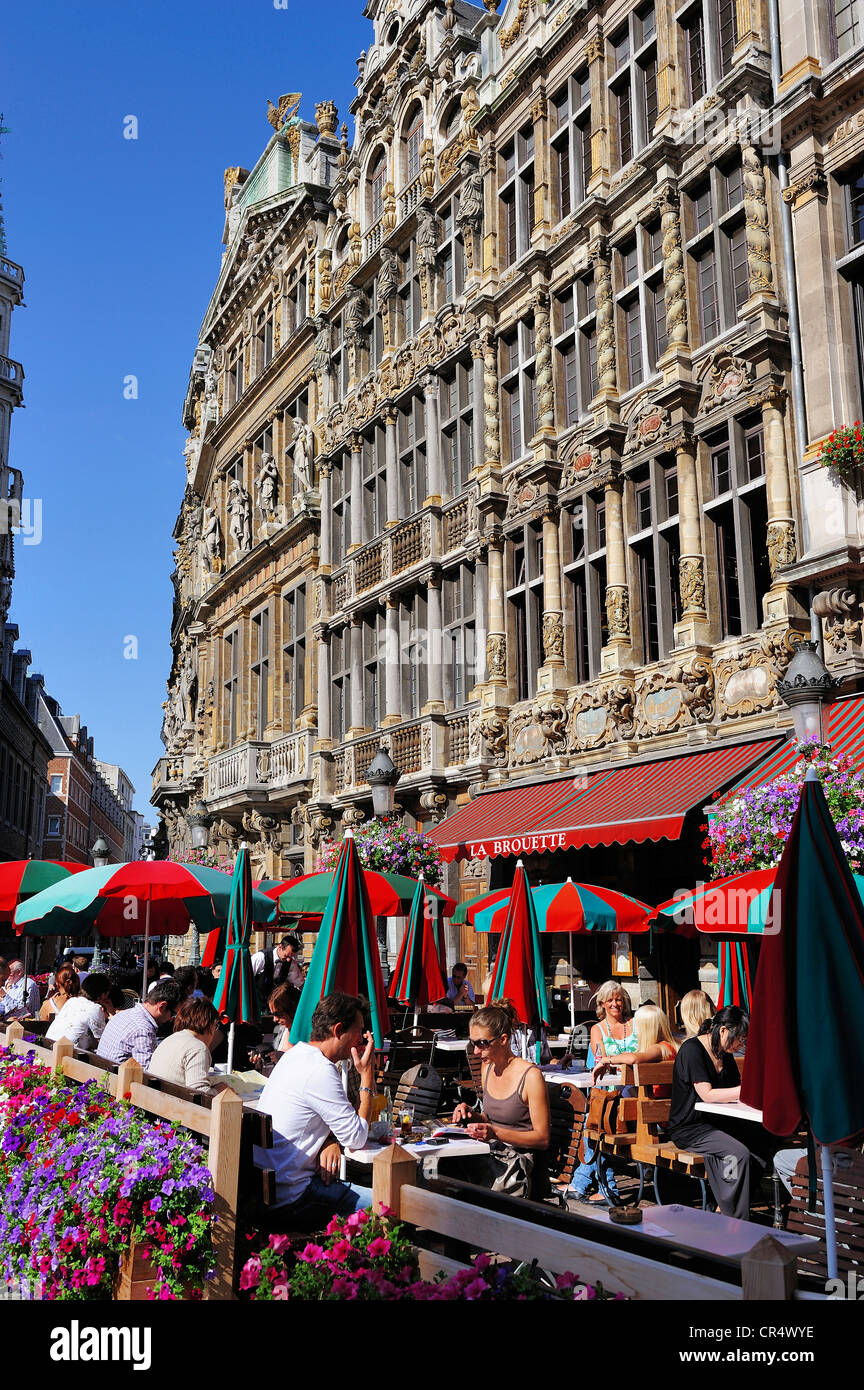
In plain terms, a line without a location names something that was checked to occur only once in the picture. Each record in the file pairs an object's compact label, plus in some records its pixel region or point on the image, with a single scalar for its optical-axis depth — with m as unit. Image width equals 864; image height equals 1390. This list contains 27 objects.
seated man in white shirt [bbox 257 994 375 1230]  5.60
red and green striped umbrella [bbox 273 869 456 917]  15.23
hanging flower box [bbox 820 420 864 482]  12.88
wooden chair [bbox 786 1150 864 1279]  5.26
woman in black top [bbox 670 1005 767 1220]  7.51
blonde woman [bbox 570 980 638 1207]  10.38
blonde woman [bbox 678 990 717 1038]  9.60
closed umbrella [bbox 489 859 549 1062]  11.09
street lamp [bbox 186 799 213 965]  34.12
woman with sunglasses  7.00
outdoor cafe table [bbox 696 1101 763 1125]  7.86
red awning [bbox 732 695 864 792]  11.94
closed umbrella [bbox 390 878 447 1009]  14.04
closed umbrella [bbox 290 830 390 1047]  9.66
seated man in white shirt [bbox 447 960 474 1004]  17.62
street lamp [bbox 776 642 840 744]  11.42
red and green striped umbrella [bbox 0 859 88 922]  15.15
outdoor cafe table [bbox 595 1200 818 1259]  5.04
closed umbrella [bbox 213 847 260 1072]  11.41
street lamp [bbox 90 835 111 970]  24.33
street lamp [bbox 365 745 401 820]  19.11
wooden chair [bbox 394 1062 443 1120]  8.92
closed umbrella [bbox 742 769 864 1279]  4.76
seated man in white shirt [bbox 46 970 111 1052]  10.63
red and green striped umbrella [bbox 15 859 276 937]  12.12
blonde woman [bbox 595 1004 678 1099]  9.74
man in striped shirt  9.43
